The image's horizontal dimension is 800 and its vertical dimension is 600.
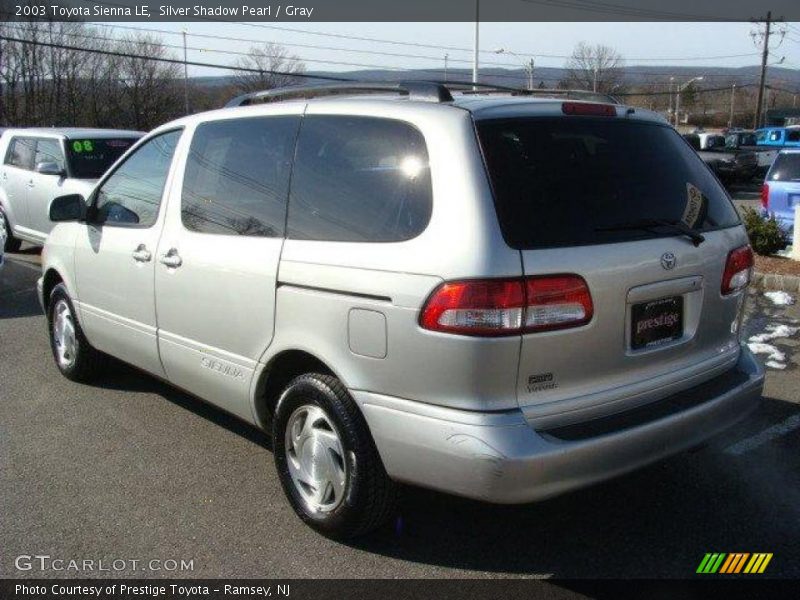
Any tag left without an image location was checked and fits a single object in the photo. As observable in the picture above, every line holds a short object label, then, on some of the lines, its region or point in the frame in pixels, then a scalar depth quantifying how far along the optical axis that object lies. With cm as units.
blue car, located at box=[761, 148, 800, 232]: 1104
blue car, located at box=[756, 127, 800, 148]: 3069
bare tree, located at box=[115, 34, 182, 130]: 5275
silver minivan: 277
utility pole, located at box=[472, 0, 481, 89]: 3366
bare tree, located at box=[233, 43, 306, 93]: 4744
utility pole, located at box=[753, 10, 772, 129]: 5112
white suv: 1035
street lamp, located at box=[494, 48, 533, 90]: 4901
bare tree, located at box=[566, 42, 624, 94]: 6619
